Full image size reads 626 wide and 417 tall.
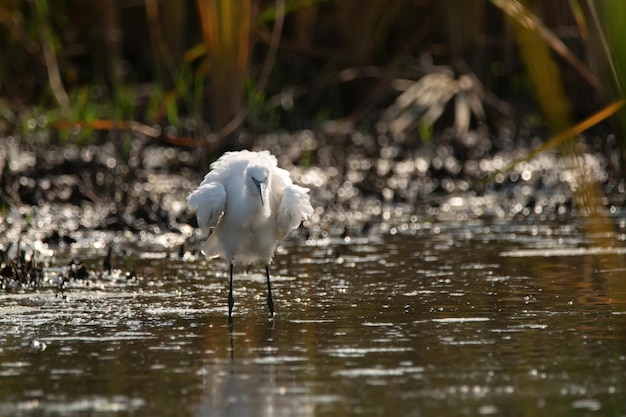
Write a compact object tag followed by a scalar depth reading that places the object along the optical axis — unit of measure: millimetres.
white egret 14641
